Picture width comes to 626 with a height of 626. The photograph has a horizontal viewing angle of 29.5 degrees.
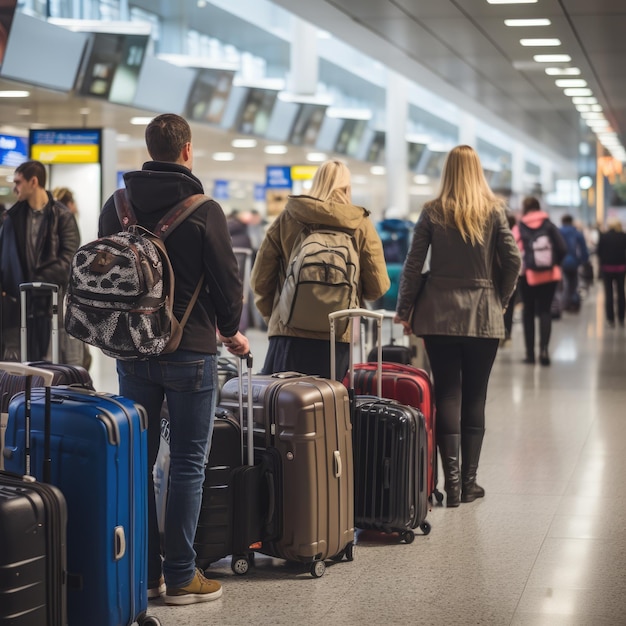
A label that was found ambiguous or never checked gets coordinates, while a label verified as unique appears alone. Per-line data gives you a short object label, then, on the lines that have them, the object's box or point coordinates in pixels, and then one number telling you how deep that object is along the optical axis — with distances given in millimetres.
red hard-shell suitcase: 5508
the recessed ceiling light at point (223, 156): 26500
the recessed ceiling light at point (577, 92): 17047
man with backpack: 3959
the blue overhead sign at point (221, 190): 33156
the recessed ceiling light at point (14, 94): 13797
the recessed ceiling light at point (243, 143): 22828
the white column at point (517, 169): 44375
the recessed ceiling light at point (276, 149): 24922
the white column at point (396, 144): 25922
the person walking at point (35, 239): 7391
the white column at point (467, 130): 34938
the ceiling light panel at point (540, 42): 12344
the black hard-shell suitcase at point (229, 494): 4426
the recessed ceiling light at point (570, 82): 15797
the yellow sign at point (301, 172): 23828
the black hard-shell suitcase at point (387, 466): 4961
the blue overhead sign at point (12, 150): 14133
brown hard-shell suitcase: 4434
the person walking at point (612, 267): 18094
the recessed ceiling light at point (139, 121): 17531
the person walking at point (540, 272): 12445
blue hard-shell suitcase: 3494
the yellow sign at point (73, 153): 13656
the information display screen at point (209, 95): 17438
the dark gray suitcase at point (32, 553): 3100
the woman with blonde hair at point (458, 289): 5691
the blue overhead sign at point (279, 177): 23969
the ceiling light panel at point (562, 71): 14688
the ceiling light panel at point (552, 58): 13492
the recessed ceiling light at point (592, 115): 20719
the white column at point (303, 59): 21688
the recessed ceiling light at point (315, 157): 27489
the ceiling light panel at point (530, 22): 11081
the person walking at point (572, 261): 19719
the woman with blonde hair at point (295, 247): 5156
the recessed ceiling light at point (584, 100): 18278
